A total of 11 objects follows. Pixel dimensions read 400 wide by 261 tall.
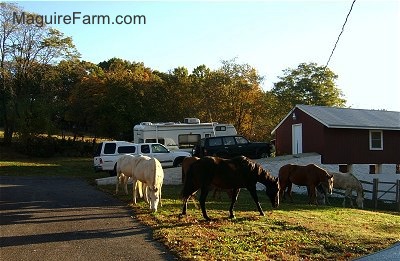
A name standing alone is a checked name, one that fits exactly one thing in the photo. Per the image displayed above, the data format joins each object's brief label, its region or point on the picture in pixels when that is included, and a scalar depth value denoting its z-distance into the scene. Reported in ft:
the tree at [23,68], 124.67
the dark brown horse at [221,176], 38.81
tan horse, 68.69
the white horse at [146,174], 41.54
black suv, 86.63
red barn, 91.56
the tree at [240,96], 140.15
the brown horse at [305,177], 61.36
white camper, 97.09
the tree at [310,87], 189.16
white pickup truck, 79.30
